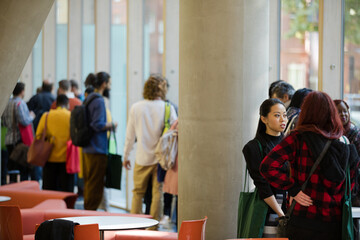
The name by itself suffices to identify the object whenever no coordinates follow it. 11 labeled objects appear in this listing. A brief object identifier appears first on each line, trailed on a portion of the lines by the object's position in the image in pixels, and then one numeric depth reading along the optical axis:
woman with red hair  5.40
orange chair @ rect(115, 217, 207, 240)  5.72
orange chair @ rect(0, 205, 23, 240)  6.64
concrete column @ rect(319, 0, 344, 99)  8.83
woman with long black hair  6.11
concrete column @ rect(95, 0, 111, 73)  13.78
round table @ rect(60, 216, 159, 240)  6.06
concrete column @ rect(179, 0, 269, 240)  6.99
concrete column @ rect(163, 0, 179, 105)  11.31
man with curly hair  9.98
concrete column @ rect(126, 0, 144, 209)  12.48
